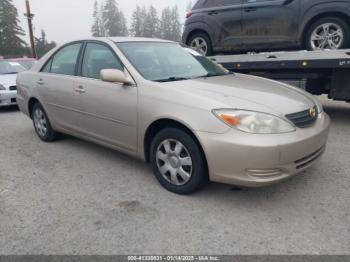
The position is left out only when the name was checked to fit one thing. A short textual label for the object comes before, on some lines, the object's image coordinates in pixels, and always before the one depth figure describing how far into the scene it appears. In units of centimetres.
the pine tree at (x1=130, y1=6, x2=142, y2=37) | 7411
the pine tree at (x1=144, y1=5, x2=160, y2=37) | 7200
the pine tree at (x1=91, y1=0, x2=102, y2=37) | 7425
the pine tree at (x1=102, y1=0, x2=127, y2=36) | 7338
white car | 816
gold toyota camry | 290
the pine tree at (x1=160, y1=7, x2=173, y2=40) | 7248
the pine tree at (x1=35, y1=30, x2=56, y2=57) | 5519
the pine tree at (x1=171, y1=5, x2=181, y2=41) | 6902
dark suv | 546
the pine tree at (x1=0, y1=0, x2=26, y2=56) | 5312
